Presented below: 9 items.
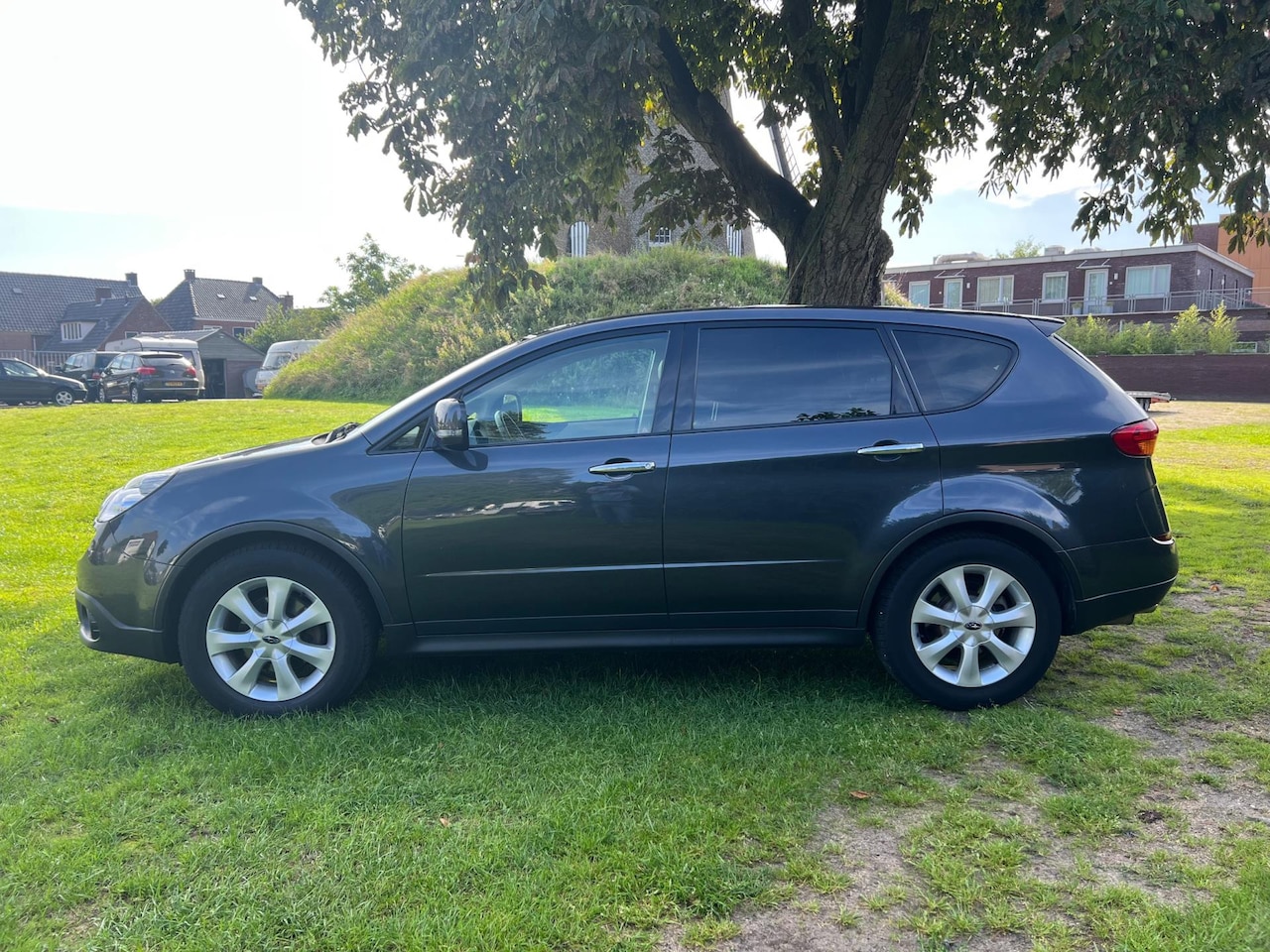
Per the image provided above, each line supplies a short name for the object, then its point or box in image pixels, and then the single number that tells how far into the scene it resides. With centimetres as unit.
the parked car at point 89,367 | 3152
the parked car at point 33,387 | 2877
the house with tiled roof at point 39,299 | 5984
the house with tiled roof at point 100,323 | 6056
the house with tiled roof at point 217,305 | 6894
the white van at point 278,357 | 3356
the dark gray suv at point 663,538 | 418
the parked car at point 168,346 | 3500
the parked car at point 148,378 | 2864
